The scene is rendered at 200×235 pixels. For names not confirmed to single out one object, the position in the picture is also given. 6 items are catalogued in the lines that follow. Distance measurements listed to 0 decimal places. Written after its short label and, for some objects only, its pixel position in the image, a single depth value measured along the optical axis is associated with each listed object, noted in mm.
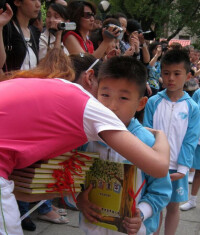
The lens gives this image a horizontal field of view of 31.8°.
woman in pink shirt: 1312
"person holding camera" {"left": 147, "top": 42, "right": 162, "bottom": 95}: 5957
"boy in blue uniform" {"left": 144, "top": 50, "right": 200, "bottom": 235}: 2738
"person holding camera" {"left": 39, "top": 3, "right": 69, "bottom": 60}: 3314
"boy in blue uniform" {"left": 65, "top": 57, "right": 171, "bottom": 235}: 1693
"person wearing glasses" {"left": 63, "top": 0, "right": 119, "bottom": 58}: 3602
